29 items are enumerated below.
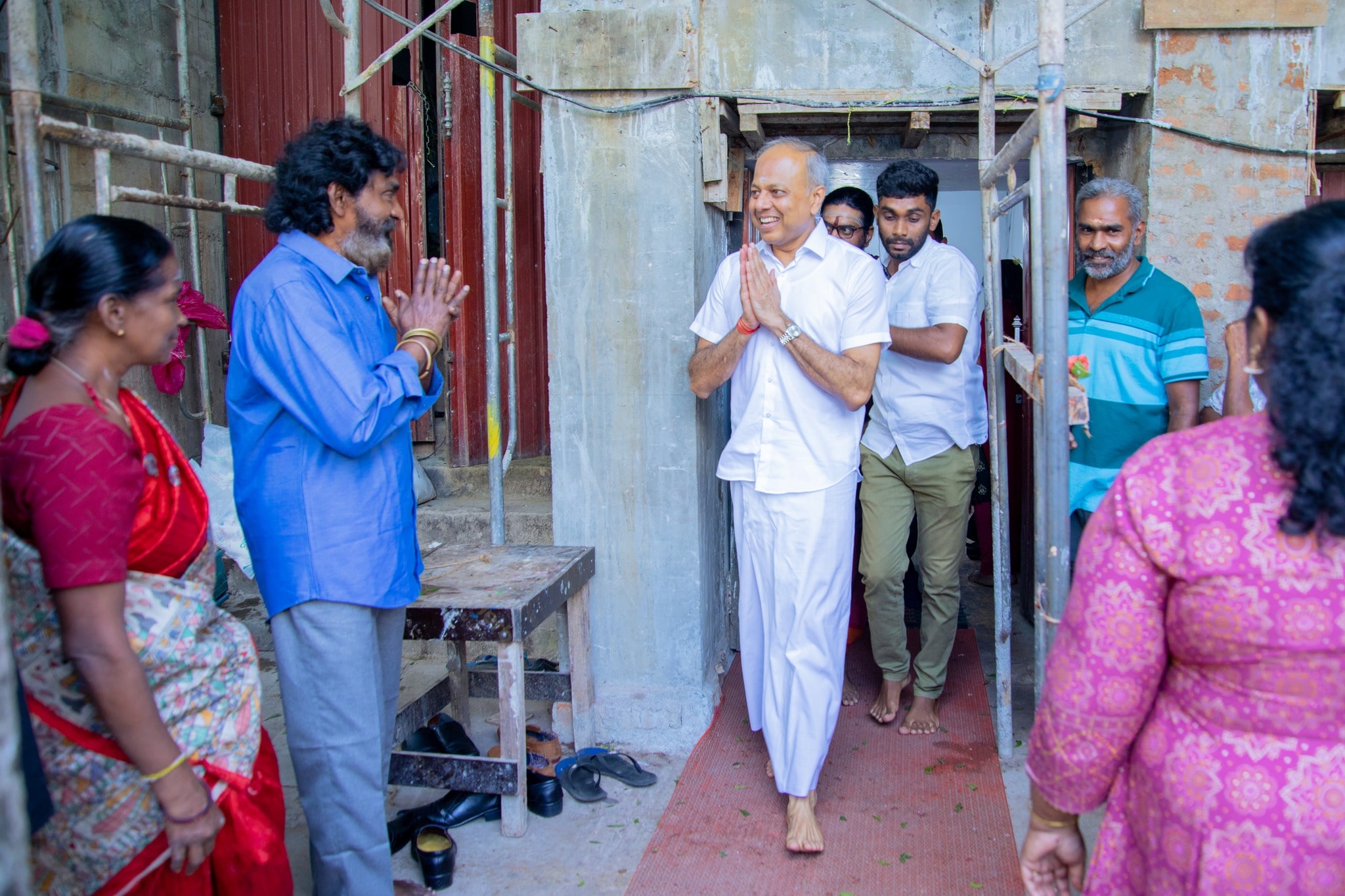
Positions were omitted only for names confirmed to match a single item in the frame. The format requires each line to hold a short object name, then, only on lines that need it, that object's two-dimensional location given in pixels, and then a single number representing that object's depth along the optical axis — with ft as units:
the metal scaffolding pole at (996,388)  11.18
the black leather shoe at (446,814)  10.25
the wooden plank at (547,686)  12.28
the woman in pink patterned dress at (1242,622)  4.33
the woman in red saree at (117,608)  5.75
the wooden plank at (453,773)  10.46
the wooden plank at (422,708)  11.26
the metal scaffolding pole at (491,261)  11.71
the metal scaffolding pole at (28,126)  7.39
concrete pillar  12.14
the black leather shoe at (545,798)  10.91
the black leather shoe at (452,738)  11.34
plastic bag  13.50
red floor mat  9.70
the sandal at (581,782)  11.21
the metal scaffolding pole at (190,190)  16.40
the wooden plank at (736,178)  13.72
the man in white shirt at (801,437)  10.29
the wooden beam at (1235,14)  11.46
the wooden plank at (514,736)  10.44
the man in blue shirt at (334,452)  7.62
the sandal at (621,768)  11.65
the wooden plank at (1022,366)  8.62
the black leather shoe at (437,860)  9.57
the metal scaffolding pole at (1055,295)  7.55
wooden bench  10.18
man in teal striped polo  10.05
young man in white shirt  12.66
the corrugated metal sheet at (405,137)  16.30
